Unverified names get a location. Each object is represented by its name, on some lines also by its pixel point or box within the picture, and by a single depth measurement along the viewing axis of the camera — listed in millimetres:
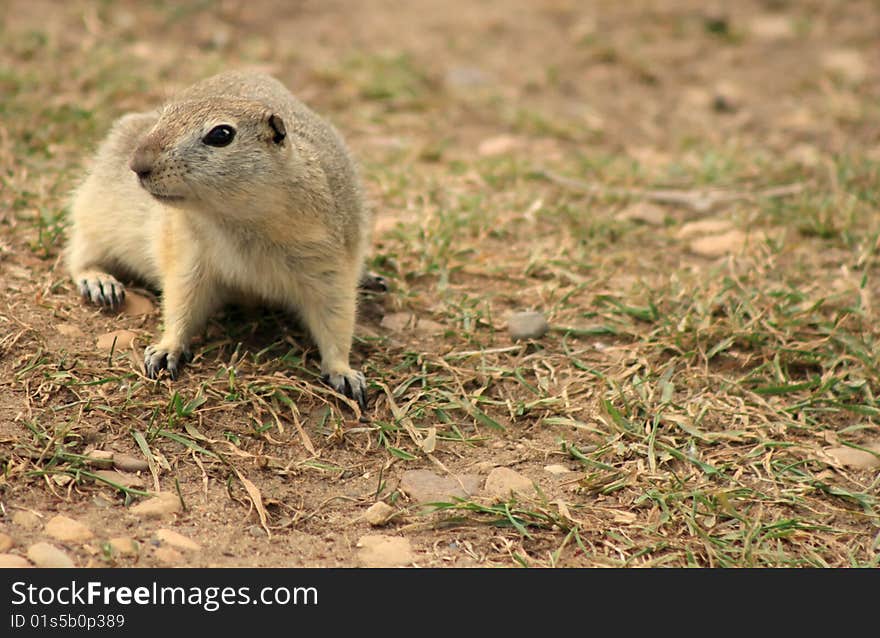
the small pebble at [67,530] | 7051
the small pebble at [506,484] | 8250
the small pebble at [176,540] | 7191
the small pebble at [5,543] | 6863
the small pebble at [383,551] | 7359
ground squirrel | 8305
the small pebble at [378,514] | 7812
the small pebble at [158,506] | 7508
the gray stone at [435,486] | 8172
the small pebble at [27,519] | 7164
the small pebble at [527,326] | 10250
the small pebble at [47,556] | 6734
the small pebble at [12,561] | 6680
